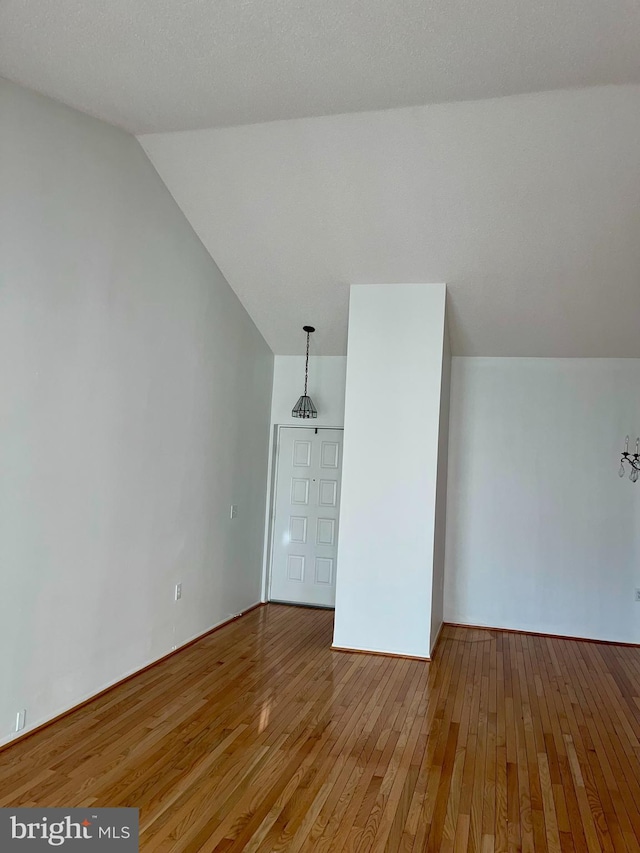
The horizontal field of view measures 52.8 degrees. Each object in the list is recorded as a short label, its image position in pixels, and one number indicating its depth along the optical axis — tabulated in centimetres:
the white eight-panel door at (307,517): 659
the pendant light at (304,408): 632
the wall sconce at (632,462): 586
